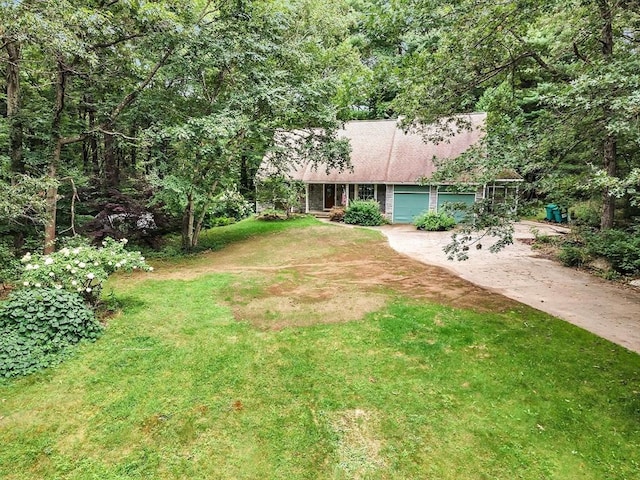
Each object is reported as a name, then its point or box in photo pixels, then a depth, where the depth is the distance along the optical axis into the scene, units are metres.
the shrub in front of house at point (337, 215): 19.69
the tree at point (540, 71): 5.15
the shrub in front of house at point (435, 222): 17.30
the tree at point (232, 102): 10.09
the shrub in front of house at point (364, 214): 18.89
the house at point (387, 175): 19.36
